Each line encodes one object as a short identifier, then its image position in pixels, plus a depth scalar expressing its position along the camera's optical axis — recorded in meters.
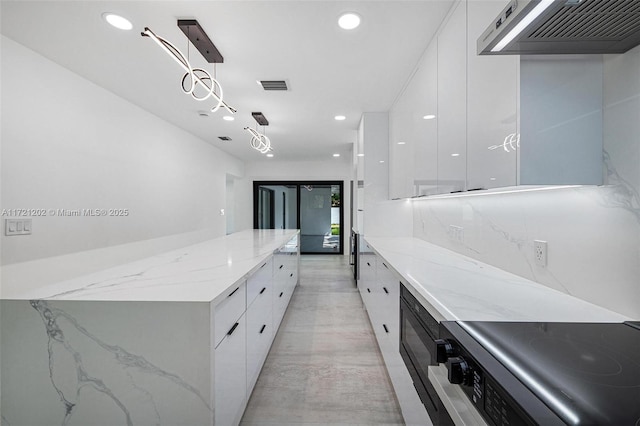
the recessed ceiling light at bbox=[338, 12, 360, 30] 1.89
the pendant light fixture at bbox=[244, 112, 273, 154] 3.90
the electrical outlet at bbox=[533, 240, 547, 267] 1.40
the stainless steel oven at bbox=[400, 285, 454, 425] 1.10
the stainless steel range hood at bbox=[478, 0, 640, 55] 0.79
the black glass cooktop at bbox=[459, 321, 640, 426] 0.54
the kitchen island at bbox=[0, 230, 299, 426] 1.23
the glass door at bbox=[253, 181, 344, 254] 8.10
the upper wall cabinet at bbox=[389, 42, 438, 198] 2.06
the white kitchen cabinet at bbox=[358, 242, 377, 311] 2.97
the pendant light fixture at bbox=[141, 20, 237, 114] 1.78
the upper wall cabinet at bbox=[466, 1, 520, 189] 1.11
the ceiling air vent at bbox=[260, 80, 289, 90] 2.91
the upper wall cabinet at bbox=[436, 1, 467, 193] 1.57
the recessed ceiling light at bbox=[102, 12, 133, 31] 1.95
